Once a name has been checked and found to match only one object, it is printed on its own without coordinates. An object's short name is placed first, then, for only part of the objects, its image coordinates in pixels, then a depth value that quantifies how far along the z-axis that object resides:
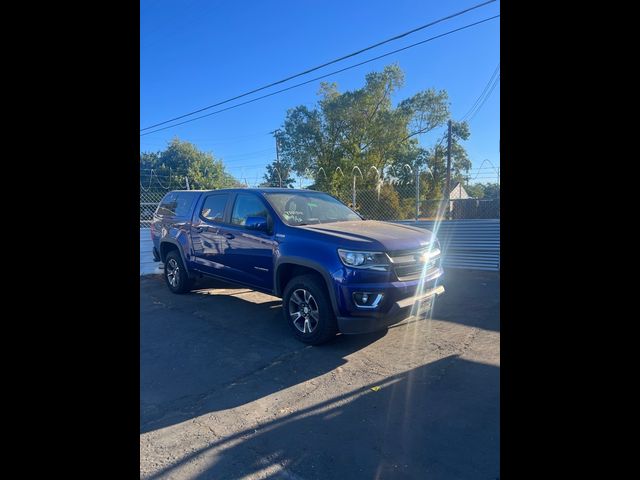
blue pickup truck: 4.00
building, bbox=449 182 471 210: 39.10
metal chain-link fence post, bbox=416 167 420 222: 9.01
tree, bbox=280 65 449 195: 33.50
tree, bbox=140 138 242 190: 33.11
